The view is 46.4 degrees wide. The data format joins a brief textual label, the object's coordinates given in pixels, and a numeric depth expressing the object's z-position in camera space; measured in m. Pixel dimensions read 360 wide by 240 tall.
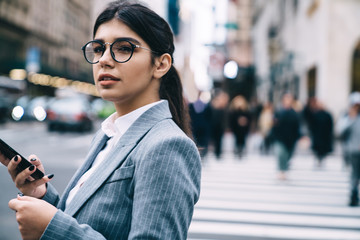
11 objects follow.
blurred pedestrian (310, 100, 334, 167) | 12.70
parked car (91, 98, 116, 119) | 38.22
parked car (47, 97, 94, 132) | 18.70
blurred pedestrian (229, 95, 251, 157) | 14.29
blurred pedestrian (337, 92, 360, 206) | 7.31
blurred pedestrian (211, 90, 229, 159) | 13.74
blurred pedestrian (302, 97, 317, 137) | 14.77
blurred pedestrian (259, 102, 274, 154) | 15.57
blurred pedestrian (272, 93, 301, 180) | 10.09
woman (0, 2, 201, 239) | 1.35
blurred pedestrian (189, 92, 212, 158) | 12.00
